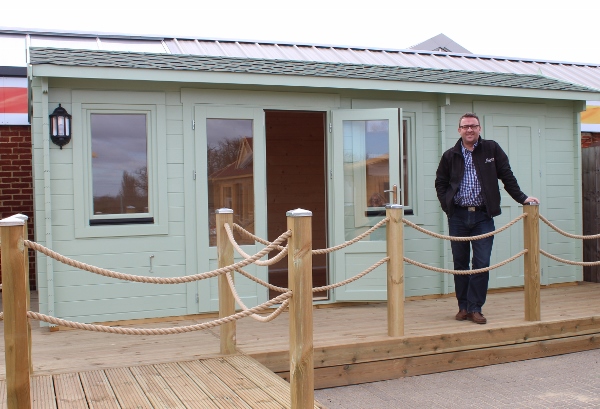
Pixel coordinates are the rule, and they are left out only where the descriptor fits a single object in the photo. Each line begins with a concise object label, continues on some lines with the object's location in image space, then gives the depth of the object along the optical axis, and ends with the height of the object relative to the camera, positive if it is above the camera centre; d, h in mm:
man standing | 5391 +18
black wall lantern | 5531 +681
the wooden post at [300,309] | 3270 -560
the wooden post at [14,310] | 2904 -471
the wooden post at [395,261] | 4789 -472
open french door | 6426 +137
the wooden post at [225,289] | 4516 -617
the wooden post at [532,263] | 5410 -578
